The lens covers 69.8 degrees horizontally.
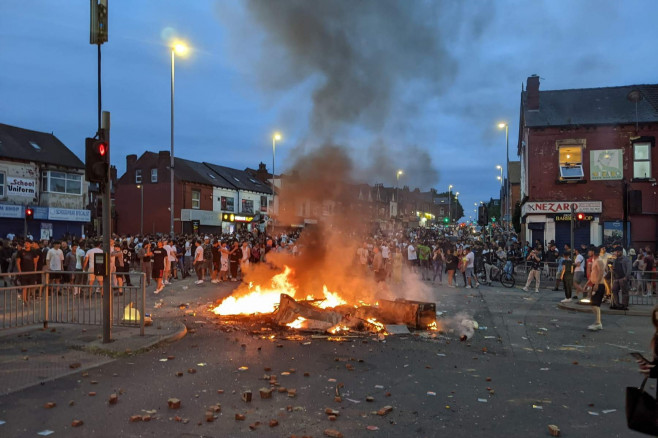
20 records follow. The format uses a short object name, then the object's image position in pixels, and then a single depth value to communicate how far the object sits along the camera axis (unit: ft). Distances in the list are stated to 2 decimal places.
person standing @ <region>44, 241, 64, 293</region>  45.34
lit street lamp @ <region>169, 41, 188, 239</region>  72.64
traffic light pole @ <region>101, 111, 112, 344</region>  24.86
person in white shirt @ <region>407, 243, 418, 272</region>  69.97
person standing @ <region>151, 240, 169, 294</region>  49.52
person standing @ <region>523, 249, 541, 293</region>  54.49
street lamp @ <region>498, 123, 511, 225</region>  95.28
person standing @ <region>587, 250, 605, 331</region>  31.81
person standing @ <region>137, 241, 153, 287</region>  53.20
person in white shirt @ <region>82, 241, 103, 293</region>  43.69
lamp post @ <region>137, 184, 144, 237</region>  135.95
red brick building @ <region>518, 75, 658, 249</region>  79.82
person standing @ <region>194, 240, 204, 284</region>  56.80
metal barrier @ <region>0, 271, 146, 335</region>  28.35
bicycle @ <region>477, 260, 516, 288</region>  58.80
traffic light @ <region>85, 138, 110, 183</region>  24.82
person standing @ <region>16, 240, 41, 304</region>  44.62
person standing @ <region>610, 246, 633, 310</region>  38.58
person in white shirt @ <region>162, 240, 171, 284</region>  55.72
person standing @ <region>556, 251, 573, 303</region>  44.98
